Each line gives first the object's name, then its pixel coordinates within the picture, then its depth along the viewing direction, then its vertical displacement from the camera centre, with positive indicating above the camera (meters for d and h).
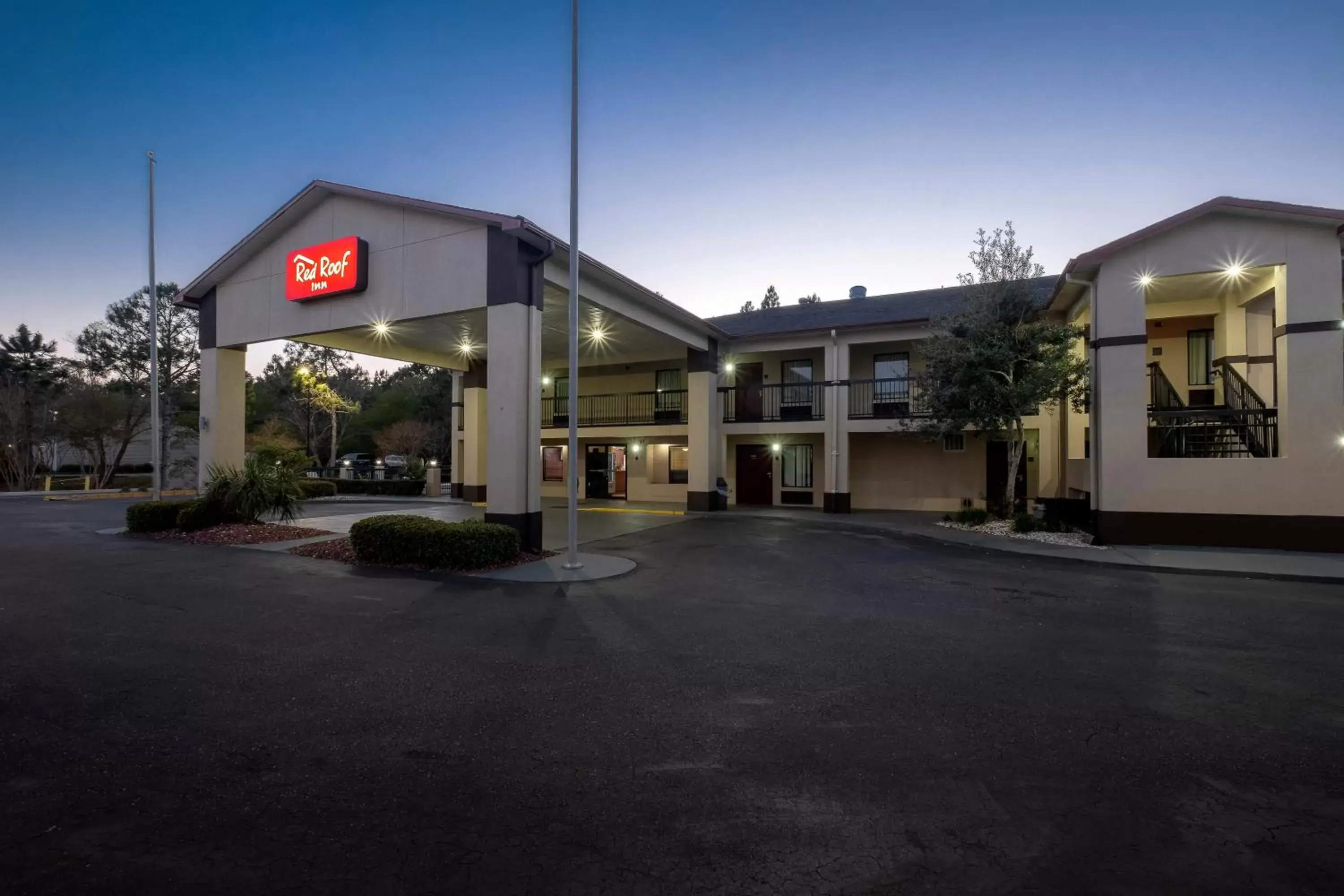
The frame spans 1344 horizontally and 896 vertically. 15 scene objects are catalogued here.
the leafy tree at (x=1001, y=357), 13.71 +2.30
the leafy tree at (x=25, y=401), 30.42 +2.53
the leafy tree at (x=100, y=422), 30.84 +1.49
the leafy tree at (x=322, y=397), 31.44 +2.93
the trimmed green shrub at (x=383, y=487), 27.91 -1.74
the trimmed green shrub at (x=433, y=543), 9.60 -1.52
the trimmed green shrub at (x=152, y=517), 13.61 -1.54
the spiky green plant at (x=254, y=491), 13.55 -0.96
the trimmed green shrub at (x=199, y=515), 13.45 -1.50
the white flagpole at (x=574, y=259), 9.70 +3.18
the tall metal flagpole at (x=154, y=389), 14.84 +1.58
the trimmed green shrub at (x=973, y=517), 15.31 -1.65
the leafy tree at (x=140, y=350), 38.94 +6.69
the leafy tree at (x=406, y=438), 40.38 +0.86
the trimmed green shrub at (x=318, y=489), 25.03 -1.66
